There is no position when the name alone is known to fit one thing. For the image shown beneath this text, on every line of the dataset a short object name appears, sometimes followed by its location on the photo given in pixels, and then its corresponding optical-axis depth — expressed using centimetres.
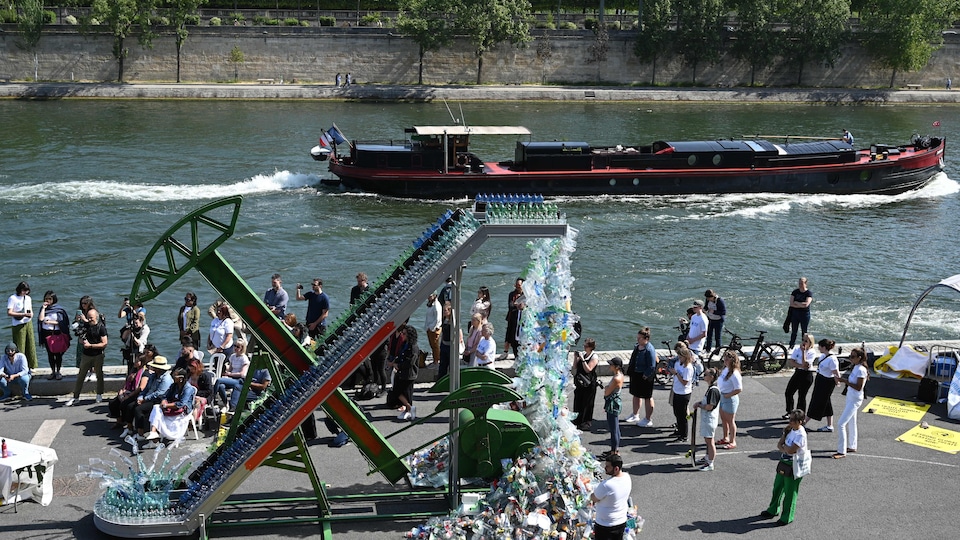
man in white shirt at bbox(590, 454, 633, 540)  1108
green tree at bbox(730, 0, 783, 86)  7888
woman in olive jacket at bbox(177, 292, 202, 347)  1766
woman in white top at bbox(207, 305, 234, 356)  1641
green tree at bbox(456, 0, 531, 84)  7450
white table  1234
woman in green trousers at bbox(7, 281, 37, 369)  1702
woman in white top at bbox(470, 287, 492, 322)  1756
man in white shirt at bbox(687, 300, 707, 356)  1759
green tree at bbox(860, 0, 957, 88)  7844
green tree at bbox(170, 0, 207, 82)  7206
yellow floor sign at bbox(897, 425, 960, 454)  1470
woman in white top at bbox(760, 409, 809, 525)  1232
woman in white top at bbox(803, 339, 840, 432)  1491
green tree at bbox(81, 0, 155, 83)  7050
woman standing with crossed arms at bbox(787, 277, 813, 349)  1909
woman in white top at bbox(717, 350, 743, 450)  1403
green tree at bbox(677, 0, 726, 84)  7894
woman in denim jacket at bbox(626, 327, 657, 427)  1504
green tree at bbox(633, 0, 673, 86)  7881
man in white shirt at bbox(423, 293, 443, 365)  1772
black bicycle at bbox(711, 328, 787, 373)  1769
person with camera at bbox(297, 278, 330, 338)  1767
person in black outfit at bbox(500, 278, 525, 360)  1760
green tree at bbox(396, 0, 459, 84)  7375
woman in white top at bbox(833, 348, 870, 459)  1423
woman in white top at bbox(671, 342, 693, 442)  1452
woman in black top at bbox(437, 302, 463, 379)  1594
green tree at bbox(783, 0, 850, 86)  7881
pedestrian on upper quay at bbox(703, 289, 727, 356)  1911
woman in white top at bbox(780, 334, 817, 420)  1540
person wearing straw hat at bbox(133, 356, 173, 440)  1441
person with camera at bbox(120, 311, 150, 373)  1678
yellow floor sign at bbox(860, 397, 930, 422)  1584
